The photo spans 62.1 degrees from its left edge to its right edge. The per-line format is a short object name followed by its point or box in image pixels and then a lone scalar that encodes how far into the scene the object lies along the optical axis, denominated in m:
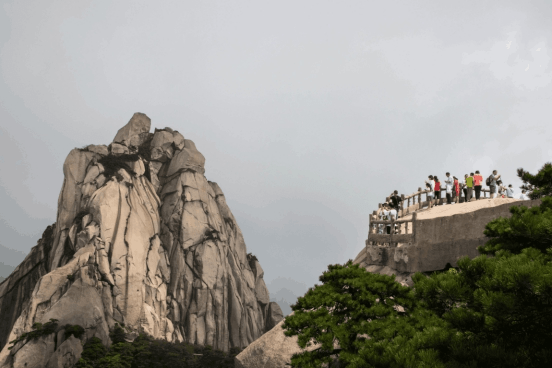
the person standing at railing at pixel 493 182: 27.10
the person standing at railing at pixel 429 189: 28.12
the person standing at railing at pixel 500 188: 28.25
